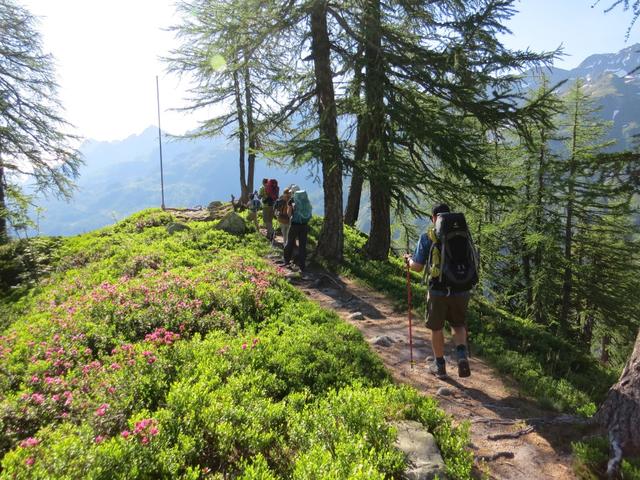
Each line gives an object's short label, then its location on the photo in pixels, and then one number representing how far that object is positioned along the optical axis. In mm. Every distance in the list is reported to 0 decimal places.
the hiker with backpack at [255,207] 16328
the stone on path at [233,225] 16391
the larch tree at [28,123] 18609
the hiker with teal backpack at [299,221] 11352
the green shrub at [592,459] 3662
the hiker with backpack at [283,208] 12797
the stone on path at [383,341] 7517
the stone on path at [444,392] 5652
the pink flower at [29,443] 3566
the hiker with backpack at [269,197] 15625
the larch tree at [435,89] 9352
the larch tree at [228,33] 9745
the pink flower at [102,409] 4211
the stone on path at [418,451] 3555
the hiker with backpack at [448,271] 5496
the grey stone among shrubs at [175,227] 16305
